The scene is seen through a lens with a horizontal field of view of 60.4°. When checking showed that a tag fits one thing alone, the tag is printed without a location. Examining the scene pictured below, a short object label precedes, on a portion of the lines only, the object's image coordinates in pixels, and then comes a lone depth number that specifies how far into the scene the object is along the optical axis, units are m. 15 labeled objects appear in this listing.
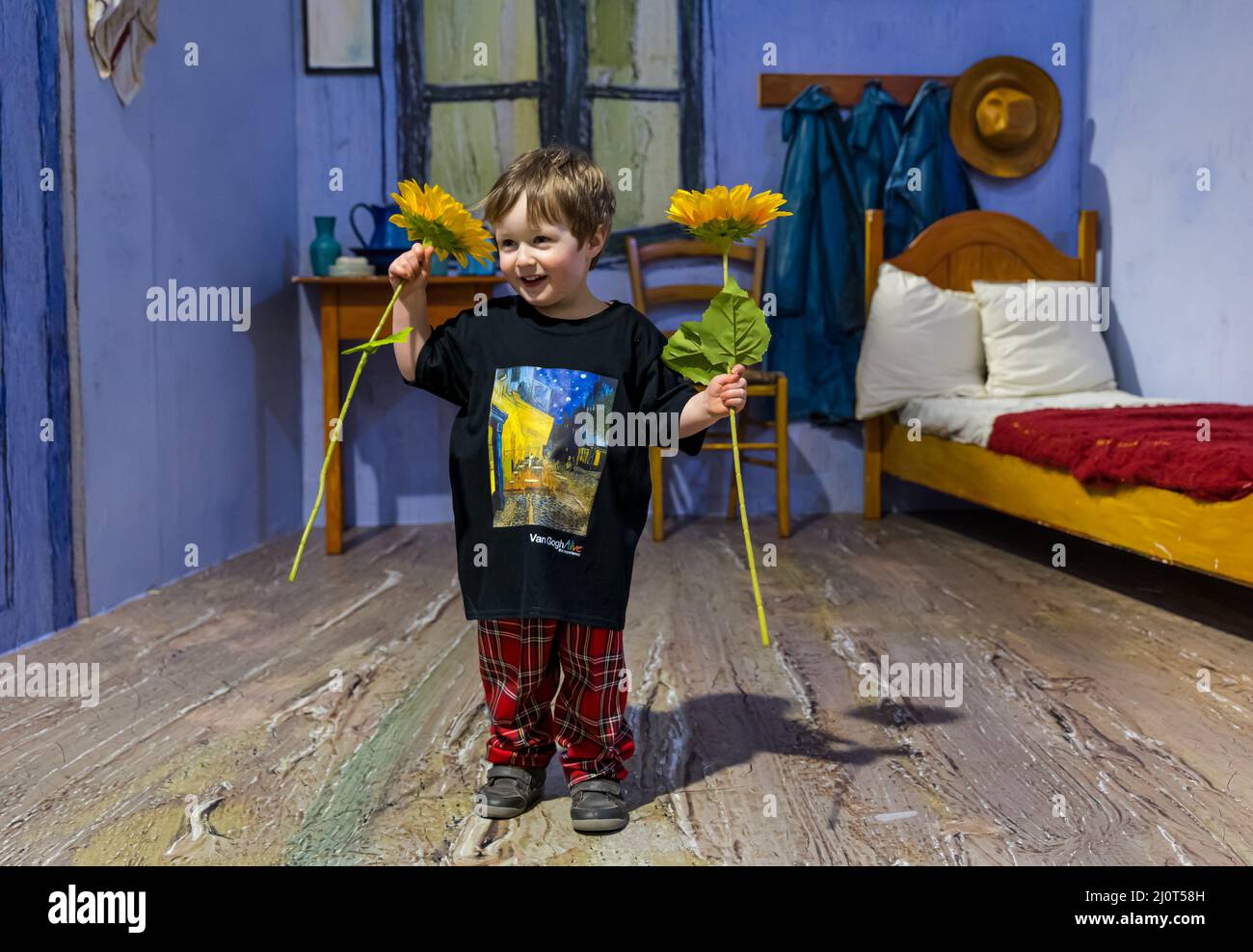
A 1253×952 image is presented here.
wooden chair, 3.24
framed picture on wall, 3.47
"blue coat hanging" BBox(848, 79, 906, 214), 3.54
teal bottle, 3.15
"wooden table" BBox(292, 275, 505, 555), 2.99
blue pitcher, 3.11
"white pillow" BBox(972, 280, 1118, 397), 3.27
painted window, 3.49
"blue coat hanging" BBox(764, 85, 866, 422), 3.53
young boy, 1.26
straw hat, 3.58
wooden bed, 1.99
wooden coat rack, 3.57
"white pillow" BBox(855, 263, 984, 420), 3.33
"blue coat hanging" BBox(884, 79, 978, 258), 3.53
